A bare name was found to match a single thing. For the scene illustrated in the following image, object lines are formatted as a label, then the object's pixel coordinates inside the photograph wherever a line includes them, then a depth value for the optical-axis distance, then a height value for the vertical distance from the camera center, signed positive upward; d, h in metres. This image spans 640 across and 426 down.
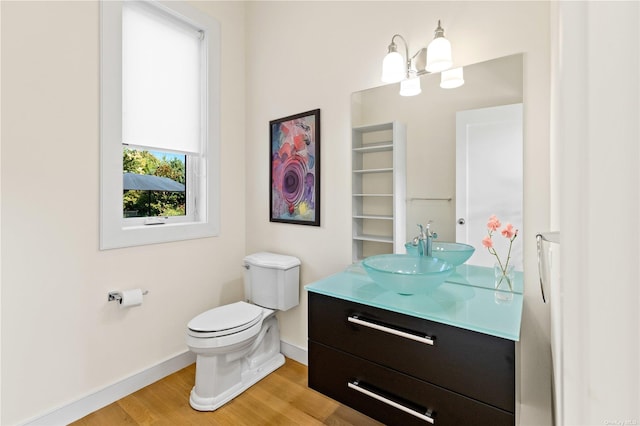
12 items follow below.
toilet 1.75 -0.74
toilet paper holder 1.80 -0.50
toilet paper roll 1.79 -0.51
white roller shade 1.93 +0.91
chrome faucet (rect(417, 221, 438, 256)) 1.58 -0.15
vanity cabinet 1.06 -0.62
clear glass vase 1.40 -0.30
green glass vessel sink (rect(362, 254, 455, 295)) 1.24 -0.28
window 1.80 +0.61
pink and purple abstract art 2.08 +0.32
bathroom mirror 1.39 +0.30
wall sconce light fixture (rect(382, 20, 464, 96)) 1.48 +0.77
